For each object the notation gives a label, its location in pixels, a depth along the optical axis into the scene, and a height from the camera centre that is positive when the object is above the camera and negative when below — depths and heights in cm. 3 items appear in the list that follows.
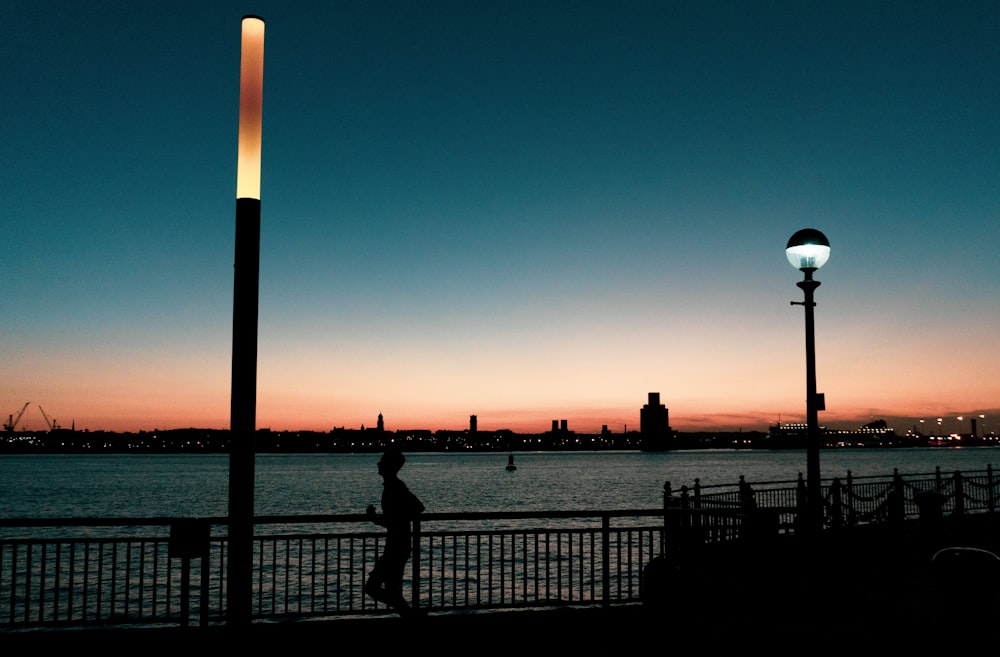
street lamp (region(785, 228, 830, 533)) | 1220 +170
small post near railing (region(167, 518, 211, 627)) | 898 -151
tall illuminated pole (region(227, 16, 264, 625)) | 504 -3
